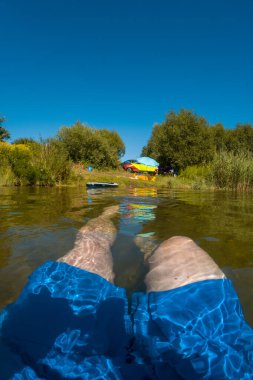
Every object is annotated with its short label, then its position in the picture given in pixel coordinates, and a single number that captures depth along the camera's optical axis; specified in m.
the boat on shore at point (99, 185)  14.62
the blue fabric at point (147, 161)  28.12
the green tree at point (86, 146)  27.47
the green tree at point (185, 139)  27.09
